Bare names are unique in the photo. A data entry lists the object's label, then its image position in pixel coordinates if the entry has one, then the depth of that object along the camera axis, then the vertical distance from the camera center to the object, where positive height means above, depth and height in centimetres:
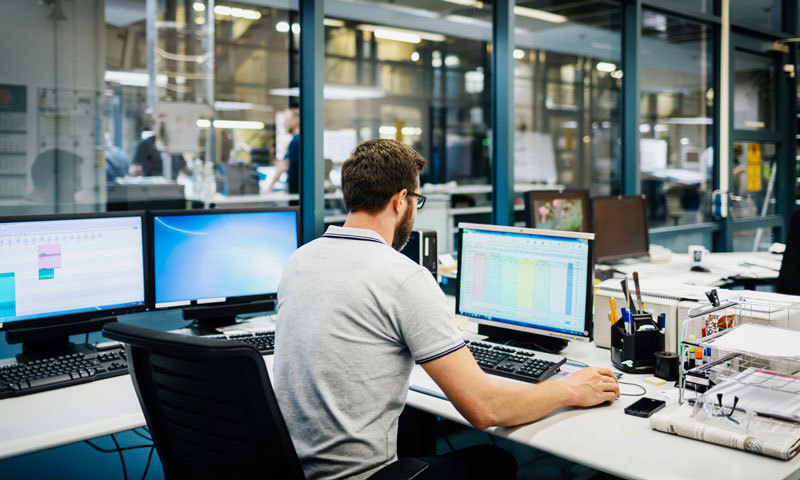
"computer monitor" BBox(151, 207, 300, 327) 229 -18
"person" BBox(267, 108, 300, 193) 305 +27
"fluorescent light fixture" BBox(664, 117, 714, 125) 551 +78
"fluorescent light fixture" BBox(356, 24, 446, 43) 912 +246
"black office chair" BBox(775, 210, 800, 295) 321 -27
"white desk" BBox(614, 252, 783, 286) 347 -34
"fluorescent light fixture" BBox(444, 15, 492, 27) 880 +253
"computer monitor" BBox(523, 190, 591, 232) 337 -1
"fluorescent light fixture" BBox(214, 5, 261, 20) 806 +241
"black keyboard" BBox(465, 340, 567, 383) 189 -45
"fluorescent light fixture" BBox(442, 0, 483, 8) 709 +238
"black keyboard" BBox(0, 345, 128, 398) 179 -46
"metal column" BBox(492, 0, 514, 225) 371 +58
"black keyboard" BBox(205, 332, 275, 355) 218 -44
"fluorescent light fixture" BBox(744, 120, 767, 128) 566 +73
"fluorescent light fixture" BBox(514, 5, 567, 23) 789 +240
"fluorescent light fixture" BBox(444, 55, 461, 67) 1021 +227
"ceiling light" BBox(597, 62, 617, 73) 519 +156
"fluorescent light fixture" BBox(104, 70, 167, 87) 550 +112
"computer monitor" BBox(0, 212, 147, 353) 198 -20
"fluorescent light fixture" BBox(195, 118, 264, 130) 795 +103
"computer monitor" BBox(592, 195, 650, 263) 357 -10
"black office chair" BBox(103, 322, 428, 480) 123 -39
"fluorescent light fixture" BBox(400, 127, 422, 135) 1011 +119
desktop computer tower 283 -17
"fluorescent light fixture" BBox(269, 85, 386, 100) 946 +169
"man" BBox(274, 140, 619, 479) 143 -32
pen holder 198 -41
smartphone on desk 164 -49
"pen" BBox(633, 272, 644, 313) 201 -25
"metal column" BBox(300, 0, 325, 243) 291 +42
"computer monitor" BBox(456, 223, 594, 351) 205 -24
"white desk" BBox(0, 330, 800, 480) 135 -52
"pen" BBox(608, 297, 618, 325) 205 -32
